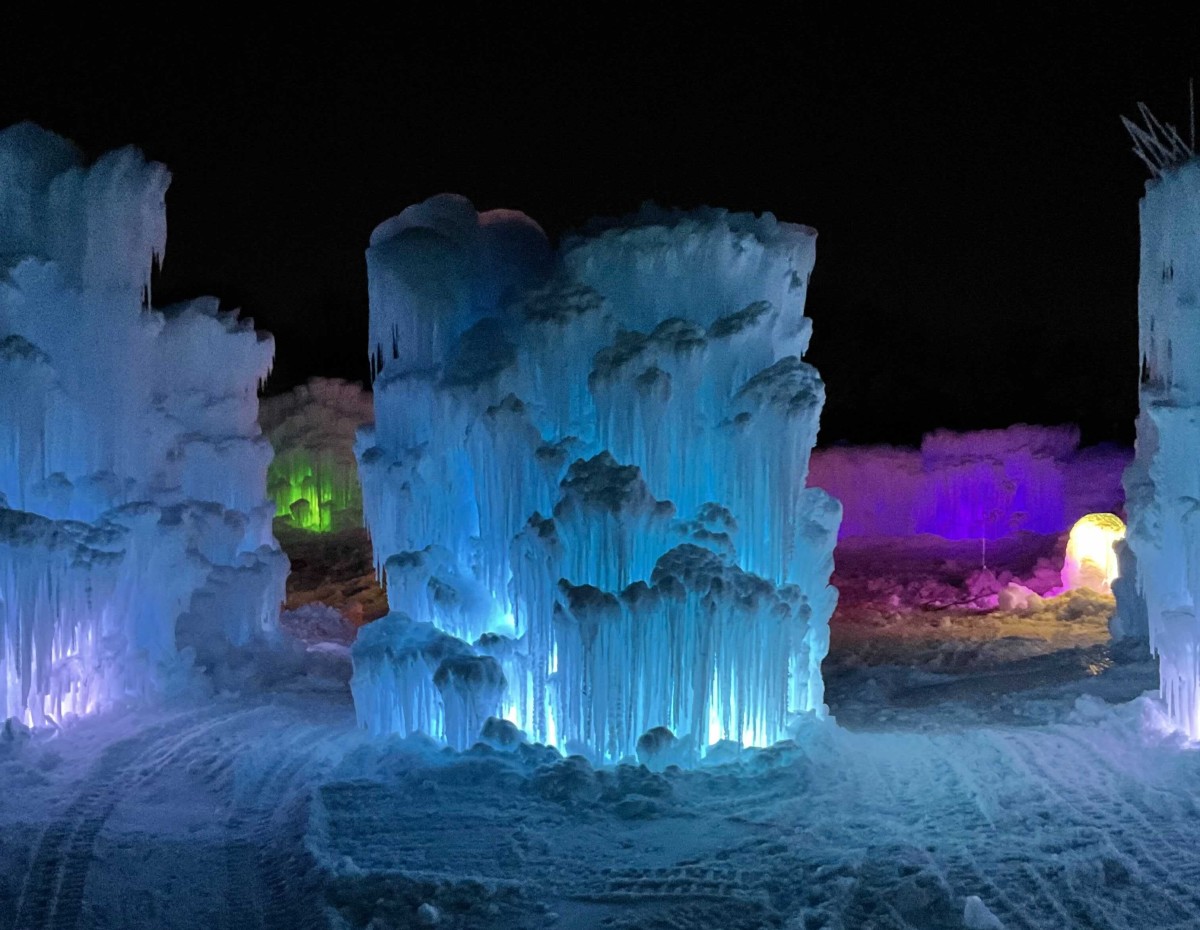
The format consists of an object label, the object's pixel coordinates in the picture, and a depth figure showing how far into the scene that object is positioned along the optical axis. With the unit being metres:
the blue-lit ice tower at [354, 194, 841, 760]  8.41
